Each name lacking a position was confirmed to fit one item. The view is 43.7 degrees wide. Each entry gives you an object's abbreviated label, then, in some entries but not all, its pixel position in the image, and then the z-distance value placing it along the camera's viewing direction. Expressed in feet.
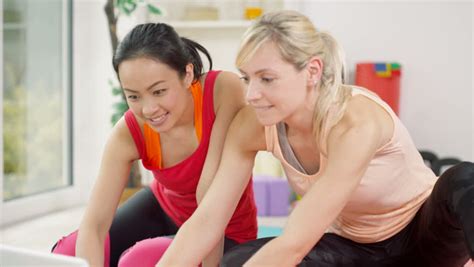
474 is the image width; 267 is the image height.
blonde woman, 3.62
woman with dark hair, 4.36
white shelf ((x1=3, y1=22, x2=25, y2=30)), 9.86
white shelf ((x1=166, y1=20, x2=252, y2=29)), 11.65
